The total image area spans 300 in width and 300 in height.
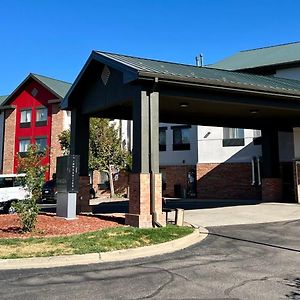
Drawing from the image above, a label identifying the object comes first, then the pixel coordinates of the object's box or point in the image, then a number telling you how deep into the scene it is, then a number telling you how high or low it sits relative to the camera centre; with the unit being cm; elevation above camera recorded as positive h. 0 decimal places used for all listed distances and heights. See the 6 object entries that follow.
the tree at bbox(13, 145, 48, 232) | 1155 +15
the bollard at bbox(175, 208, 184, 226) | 1302 -97
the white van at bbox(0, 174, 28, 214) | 2015 -14
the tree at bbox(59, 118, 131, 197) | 3333 +334
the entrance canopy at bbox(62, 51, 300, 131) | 1342 +372
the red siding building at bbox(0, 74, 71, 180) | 4231 +805
